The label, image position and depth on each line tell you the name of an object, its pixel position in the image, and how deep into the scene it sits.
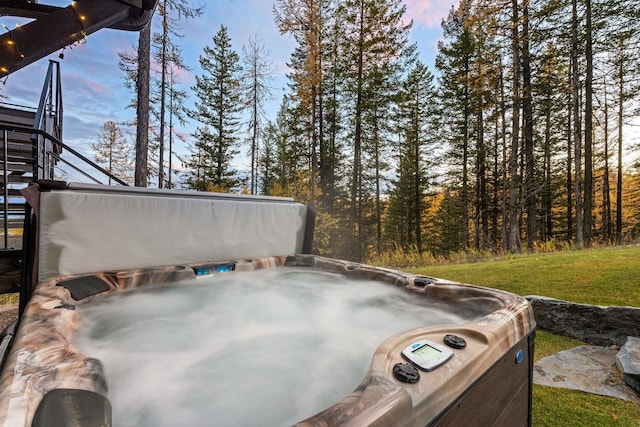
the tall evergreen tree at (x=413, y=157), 10.45
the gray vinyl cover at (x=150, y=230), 1.55
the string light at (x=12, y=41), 2.36
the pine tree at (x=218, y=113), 12.12
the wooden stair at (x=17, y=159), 2.94
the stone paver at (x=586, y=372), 1.55
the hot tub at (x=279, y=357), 0.64
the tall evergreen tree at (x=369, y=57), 7.58
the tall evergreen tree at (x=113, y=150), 12.34
